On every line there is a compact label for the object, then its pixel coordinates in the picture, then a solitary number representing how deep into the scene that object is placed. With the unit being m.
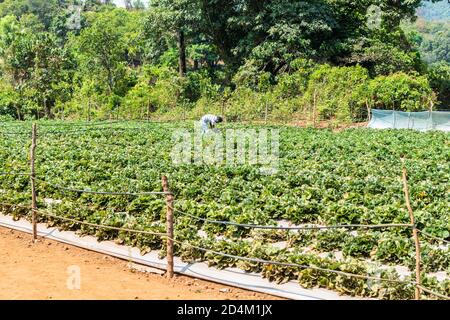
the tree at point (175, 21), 34.97
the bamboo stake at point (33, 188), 9.12
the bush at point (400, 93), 27.28
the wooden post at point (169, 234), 7.19
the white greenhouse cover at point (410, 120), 22.44
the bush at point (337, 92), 27.06
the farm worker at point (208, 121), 18.52
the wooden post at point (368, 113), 26.14
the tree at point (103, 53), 38.84
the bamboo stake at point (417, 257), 5.81
